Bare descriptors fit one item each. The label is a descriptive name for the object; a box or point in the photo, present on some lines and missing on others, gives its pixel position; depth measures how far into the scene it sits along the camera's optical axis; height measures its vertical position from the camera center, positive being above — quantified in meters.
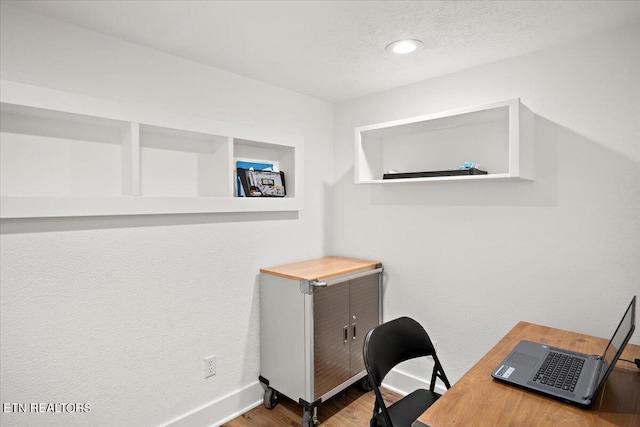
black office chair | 1.63 -0.74
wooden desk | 1.14 -0.67
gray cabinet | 2.31 -0.82
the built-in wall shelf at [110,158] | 1.69 +0.28
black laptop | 1.25 -0.65
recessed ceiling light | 1.99 +0.91
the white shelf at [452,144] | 2.02 +0.44
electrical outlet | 2.34 -1.03
